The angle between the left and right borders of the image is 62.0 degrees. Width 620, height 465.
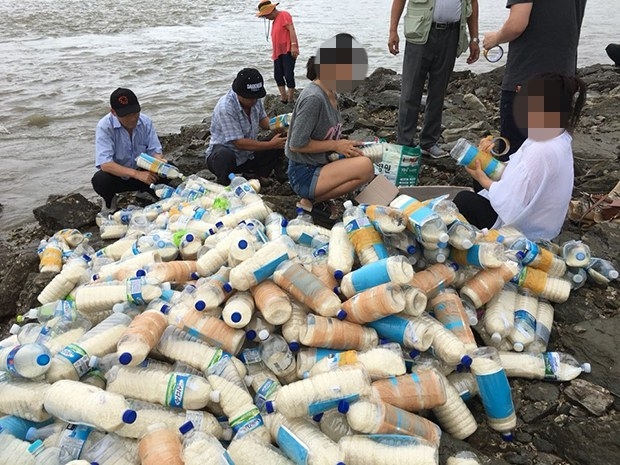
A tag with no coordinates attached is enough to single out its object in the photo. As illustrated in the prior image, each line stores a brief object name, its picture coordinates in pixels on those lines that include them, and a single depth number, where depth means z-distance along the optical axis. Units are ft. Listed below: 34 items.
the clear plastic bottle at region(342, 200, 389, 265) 11.39
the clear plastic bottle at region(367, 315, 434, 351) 9.61
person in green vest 18.76
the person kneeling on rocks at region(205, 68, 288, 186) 18.89
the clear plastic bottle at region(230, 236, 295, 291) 10.30
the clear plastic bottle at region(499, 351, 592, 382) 10.09
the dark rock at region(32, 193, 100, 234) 19.26
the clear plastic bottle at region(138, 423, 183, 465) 7.70
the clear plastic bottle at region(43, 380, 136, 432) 8.16
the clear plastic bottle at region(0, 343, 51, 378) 8.95
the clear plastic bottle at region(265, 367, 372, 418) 8.42
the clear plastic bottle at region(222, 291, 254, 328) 9.83
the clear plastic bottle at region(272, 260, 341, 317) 10.05
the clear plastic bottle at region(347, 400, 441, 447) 8.15
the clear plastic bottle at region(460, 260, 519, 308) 10.94
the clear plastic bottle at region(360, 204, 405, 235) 11.07
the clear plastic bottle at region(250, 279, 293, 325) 9.86
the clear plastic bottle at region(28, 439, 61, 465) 7.99
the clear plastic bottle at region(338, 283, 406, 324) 9.60
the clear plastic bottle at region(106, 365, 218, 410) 8.84
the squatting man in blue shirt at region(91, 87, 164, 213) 18.07
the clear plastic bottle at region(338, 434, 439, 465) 7.93
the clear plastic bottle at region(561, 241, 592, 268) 12.09
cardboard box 16.10
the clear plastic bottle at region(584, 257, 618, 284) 12.10
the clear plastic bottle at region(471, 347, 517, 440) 9.21
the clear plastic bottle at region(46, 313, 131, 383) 9.19
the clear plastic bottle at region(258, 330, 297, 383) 9.70
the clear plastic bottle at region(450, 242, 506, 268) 10.85
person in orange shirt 33.19
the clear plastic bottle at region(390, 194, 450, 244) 10.57
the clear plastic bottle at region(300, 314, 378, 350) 9.70
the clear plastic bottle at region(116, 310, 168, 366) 9.00
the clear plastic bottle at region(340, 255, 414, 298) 9.92
